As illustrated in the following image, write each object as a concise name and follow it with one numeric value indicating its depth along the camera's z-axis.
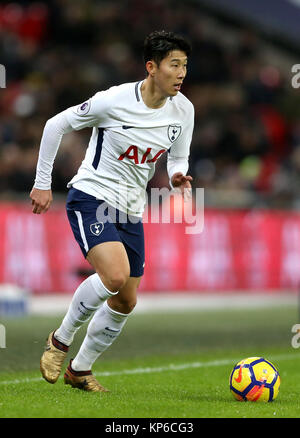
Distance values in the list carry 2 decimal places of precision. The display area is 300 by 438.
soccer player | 12.20
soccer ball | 11.72
